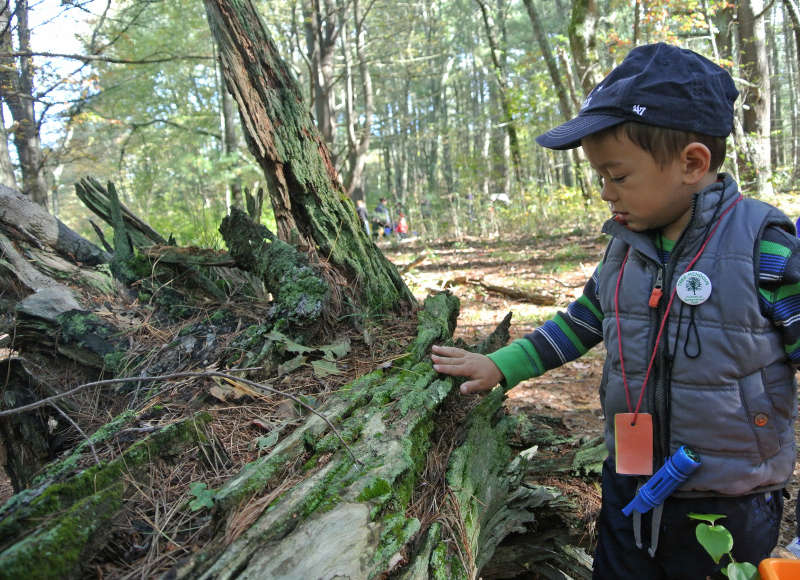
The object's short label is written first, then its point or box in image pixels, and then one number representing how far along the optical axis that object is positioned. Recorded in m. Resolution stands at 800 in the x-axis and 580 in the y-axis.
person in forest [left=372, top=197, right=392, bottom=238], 17.28
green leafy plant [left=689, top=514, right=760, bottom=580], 0.96
